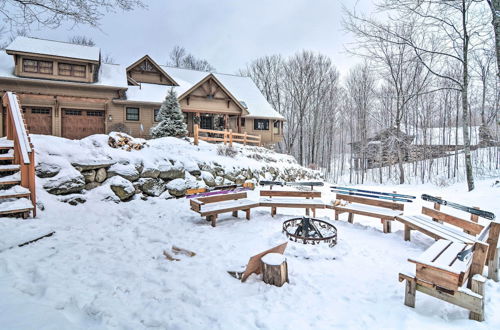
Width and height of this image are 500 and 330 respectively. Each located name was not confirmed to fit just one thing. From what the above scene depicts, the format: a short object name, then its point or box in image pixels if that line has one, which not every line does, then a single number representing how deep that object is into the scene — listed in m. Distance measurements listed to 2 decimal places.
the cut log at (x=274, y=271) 3.34
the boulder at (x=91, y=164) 6.56
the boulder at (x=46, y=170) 5.95
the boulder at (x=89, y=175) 6.57
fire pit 4.75
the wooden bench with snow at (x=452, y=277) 2.66
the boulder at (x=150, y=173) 7.51
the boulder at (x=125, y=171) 7.05
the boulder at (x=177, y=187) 7.79
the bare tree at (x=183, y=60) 34.88
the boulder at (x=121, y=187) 6.81
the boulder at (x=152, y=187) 7.40
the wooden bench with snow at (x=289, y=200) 6.46
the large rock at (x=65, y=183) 5.92
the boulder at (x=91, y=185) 6.55
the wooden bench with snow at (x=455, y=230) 3.52
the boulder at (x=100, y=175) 6.75
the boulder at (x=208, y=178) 8.80
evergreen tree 13.97
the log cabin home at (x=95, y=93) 14.37
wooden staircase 4.60
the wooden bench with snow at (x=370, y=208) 5.73
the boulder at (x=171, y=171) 7.89
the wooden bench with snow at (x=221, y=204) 5.69
